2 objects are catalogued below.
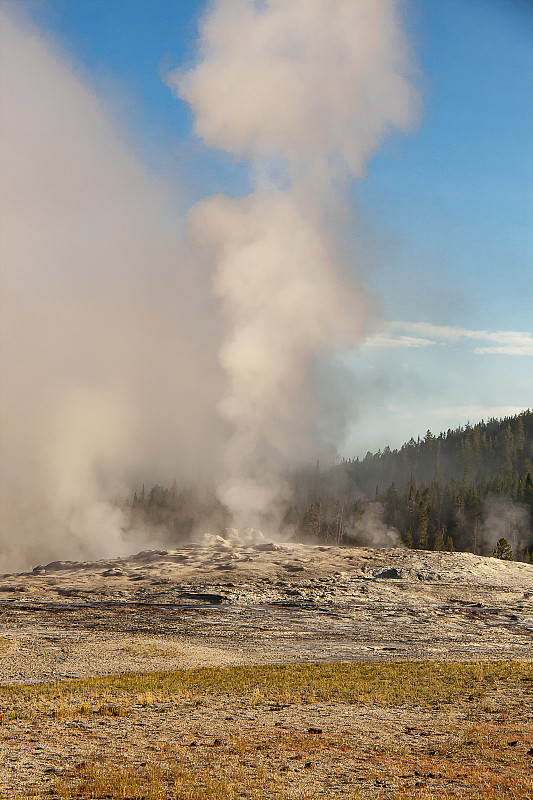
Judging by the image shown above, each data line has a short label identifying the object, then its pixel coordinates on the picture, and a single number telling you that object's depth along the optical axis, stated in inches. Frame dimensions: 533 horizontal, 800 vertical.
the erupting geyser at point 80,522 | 6466.5
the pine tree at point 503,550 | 5413.4
